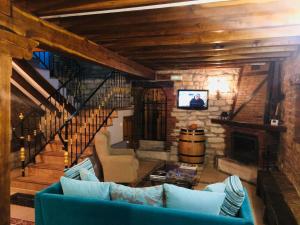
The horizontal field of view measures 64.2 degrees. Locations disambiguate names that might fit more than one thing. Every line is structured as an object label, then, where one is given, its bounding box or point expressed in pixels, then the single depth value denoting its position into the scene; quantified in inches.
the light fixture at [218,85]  235.8
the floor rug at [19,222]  114.2
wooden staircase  155.0
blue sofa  70.6
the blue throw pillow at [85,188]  84.8
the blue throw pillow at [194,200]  74.5
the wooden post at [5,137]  83.2
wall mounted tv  242.4
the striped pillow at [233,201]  76.2
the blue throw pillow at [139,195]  80.8
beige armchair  164.1
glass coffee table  138.9
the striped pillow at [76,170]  97.0
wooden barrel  219.1
